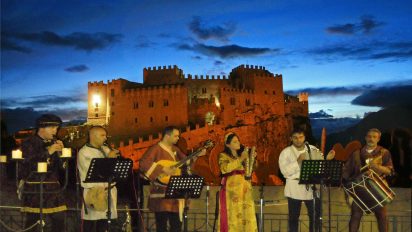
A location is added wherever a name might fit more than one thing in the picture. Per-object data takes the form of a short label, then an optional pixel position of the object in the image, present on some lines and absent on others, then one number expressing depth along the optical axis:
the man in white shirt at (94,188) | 6.71
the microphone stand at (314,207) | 7.12
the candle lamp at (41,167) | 6.17
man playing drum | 7.51
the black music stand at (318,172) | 6.93
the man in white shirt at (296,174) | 7.39
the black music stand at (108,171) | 6.37
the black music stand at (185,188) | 6.84
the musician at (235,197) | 7.46
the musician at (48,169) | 6.32
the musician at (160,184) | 7.17
